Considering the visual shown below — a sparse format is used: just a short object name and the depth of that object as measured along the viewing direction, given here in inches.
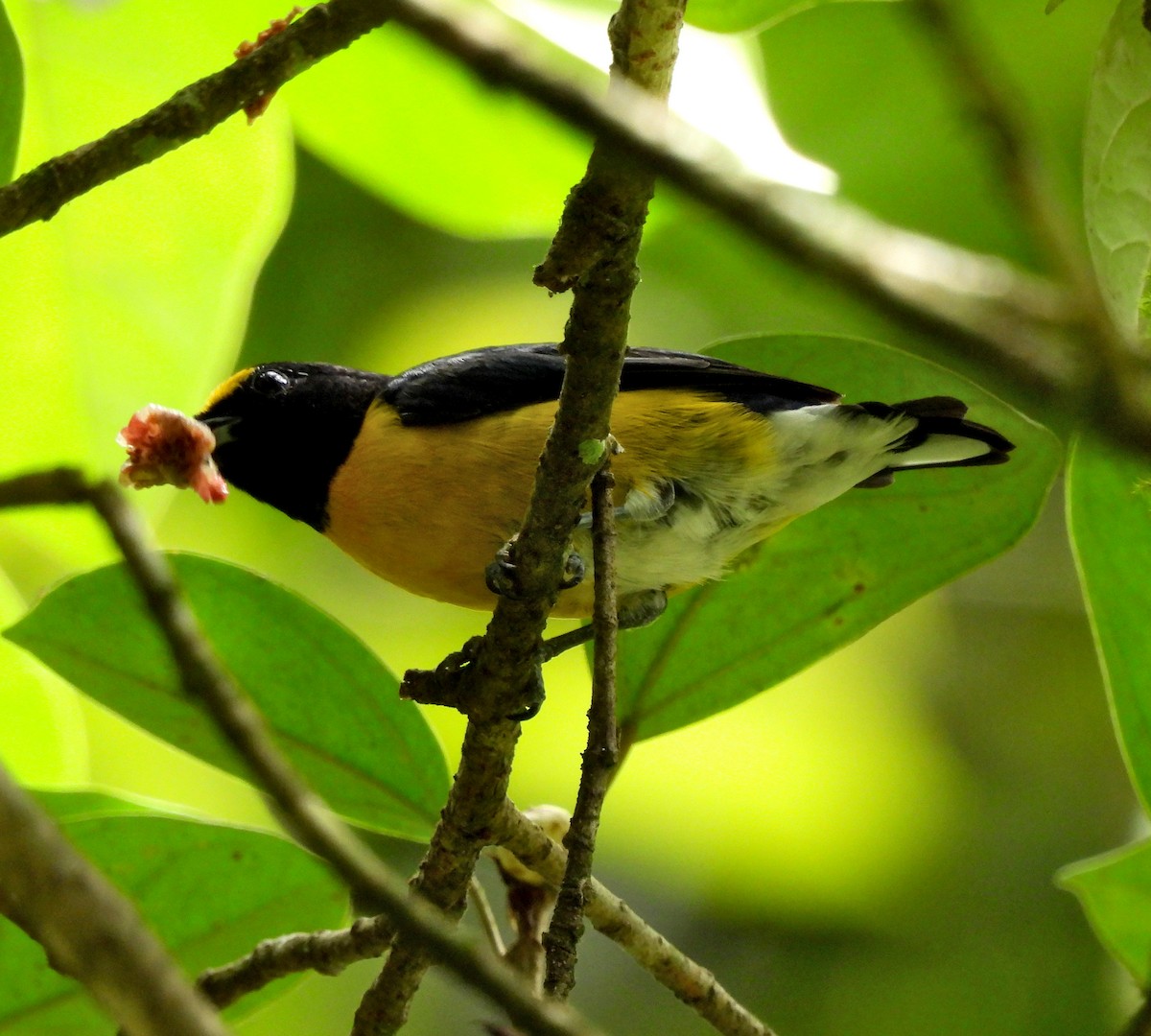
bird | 247.1
